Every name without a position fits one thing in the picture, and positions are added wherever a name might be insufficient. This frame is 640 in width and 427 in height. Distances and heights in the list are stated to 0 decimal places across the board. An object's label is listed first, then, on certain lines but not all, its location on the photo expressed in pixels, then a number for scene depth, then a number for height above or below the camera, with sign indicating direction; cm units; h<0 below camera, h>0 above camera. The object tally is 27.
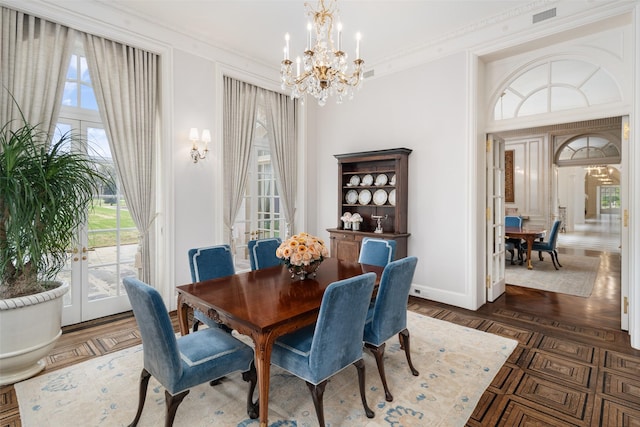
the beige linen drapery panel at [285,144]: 500 +111
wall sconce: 390 +91
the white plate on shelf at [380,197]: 467 +24
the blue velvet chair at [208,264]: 278 -45
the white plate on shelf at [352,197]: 501 +26
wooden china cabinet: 438 +23
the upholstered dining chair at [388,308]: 217 -66
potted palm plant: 229 -20
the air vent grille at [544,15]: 329 +205
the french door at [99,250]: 339 -41
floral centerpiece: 248 -32
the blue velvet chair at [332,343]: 173 -75
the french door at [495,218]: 420 -6
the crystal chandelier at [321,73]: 259 +115
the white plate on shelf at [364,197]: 484 +25
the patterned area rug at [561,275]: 493 -110
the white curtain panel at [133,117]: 335 +106
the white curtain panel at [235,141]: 441 +101
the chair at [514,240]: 656 -54
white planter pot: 229 -88
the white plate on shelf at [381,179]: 466 +50
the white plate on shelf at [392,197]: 457 +23
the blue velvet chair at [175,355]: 161 -80
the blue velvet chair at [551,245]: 605 -61
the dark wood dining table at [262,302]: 173 -56
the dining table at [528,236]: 598 -42
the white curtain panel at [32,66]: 281 +135
